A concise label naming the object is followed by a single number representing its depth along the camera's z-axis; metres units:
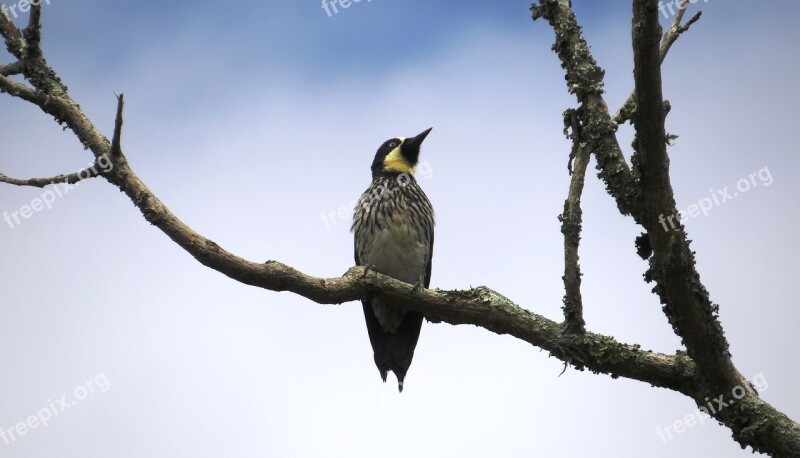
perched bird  12.33
